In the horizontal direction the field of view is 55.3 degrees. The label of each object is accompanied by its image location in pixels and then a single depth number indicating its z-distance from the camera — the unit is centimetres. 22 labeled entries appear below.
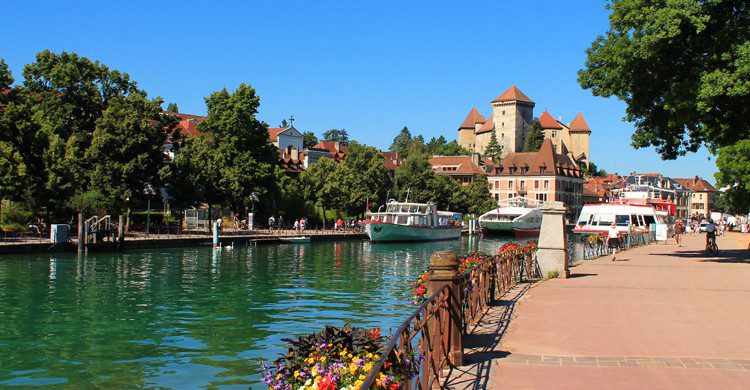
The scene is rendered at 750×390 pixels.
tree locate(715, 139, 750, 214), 6675
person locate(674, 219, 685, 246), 4888
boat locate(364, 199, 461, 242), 6744
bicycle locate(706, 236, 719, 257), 3612
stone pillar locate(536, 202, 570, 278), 2081
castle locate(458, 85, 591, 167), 19225
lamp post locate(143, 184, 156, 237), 5156
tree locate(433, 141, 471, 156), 19268
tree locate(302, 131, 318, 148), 17008
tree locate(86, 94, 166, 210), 4897
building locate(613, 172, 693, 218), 18358
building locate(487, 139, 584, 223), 14275
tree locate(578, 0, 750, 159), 2522
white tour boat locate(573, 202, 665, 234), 5228
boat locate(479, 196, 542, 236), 8743
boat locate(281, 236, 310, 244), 5822
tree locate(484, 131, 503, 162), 18895
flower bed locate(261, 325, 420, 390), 576
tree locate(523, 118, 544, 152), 18300
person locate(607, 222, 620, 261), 3225
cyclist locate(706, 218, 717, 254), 3578
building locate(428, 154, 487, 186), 14431
